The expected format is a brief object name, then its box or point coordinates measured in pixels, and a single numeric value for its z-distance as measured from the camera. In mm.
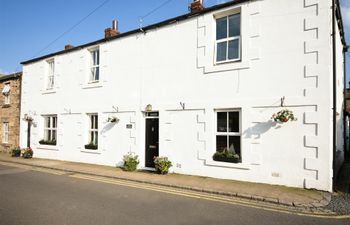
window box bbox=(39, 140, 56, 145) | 14870
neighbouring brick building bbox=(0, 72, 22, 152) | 17875
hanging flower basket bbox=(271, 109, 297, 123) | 7645
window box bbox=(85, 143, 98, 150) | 12863
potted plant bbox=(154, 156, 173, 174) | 9805
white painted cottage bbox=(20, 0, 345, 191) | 7633
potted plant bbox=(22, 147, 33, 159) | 15516
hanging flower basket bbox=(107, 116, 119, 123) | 11797
